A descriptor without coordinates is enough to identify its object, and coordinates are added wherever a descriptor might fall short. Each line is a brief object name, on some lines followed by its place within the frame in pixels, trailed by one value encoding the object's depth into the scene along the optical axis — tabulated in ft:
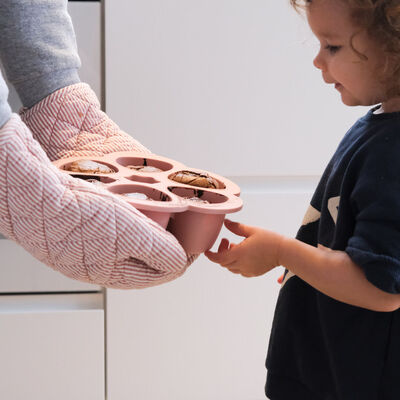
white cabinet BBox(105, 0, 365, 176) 5.24
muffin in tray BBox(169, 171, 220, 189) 4.00
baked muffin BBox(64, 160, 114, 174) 4.03
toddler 3.62
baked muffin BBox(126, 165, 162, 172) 4.19
